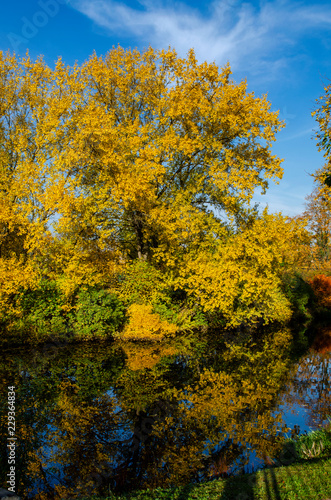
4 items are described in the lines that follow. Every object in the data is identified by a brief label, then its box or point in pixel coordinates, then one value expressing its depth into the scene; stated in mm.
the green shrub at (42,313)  18547
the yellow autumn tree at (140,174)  18094
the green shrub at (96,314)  19438
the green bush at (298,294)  29106
